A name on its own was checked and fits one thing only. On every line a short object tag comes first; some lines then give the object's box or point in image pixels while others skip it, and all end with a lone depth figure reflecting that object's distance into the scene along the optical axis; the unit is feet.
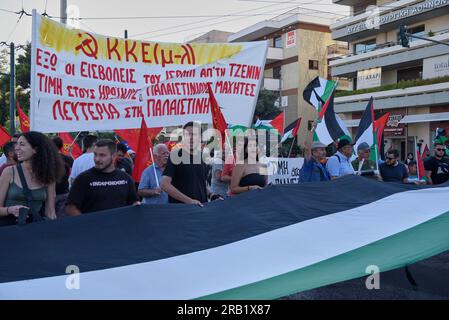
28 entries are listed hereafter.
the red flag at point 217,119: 19.23
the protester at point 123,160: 24.34
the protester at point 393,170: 25.13
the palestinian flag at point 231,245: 10.50
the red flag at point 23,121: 39.96
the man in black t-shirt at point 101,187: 13.64
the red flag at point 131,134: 21.01
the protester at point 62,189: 17.10
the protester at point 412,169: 43.39
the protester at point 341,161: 24.09
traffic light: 62.23
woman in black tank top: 18.06
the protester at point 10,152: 21.64
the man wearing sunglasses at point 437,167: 27.68
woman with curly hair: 12.23
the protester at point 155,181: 18.07
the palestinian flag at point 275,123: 39.42
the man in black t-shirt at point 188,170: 16.03
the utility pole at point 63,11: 41.88
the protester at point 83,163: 21.41
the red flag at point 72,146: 34.30
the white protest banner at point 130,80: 18.45
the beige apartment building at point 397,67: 97.66
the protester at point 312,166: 21.68
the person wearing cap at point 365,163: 25.68
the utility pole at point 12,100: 76.38
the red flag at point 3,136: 36.96
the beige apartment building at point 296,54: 136.77
